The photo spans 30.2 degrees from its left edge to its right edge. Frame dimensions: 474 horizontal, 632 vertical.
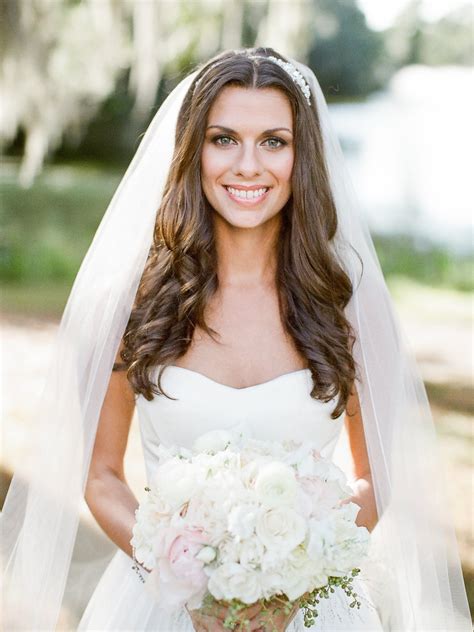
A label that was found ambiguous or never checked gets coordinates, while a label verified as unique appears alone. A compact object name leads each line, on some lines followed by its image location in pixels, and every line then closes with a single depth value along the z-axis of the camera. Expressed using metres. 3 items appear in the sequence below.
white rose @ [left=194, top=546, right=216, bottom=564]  1.98
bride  2.71
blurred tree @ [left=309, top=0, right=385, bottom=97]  18.58
